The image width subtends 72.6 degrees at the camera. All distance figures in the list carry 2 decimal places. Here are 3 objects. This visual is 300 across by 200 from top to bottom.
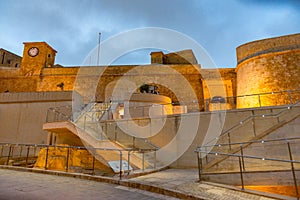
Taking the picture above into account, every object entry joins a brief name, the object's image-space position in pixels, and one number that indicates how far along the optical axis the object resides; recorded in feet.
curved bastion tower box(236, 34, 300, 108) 44.11
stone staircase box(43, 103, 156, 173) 27.59
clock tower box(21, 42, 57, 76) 69.36
